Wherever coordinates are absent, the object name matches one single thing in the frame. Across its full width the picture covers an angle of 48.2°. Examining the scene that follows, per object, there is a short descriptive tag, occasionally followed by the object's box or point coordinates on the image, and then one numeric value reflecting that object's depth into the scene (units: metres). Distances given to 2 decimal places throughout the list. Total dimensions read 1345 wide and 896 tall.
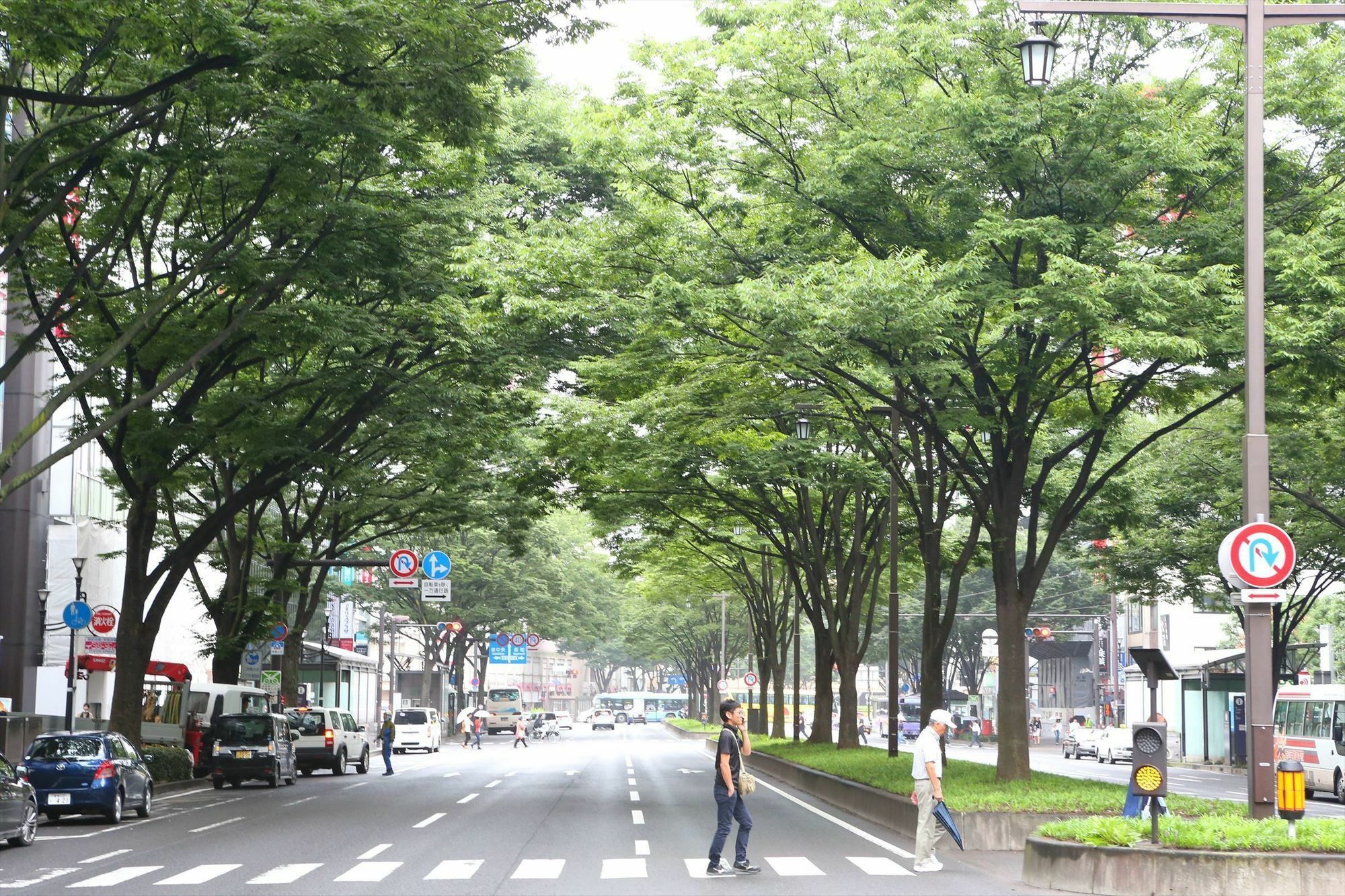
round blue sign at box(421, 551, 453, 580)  42.19
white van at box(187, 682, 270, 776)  38.34
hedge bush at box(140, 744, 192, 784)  32.62
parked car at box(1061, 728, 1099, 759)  58.69
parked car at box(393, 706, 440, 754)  59.25
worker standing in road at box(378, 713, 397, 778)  40.06
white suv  40.72
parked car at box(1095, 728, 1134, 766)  53.47
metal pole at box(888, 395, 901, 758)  29.84
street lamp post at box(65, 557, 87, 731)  31.09
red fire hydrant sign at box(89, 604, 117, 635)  32.38
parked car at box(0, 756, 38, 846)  18.47
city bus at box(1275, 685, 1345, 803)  36.19
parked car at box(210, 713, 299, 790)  33.12
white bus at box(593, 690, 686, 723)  137.25
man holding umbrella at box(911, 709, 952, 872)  16.42
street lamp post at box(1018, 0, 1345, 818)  13.53
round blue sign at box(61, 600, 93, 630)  30.11
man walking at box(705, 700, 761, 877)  15.70
